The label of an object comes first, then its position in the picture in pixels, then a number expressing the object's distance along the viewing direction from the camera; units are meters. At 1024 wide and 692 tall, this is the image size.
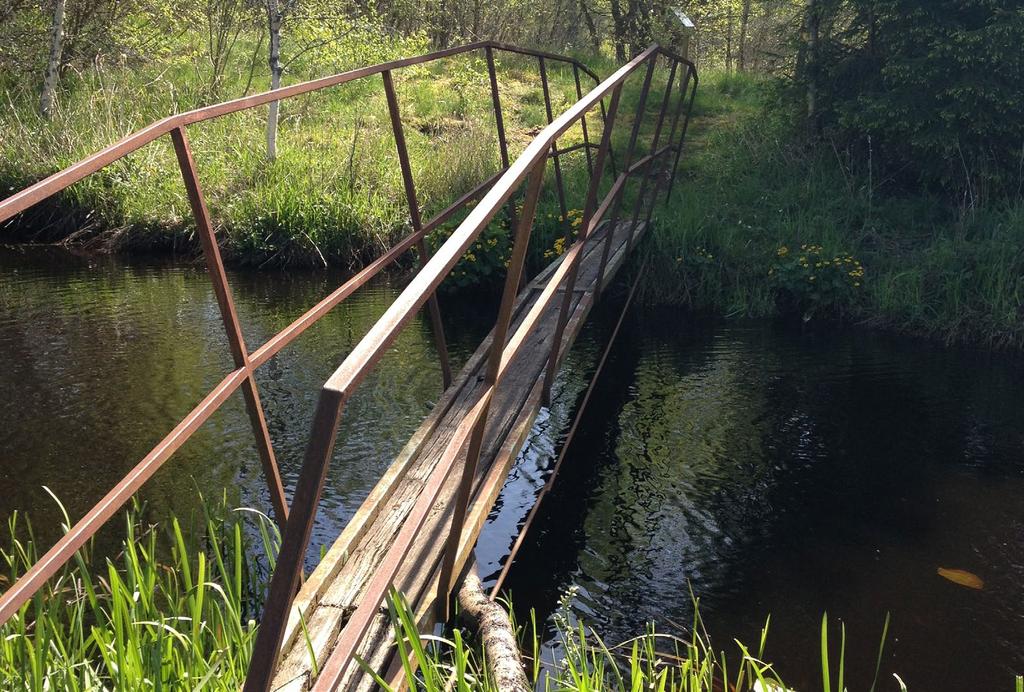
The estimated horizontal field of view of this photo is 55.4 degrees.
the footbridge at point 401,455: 1.29
